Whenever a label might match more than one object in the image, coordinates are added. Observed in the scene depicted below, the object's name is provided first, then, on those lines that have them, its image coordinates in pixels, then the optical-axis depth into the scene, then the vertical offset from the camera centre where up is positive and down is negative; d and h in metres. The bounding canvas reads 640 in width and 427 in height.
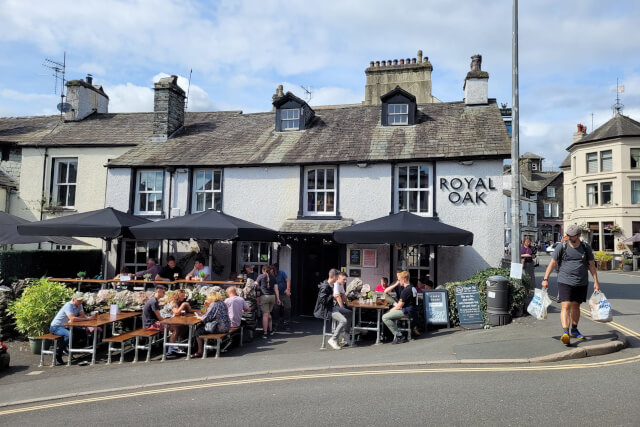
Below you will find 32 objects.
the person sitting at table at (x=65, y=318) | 9.50 -1.71
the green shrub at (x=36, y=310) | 10.41 -1.69
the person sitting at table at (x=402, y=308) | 9.26 -1.31
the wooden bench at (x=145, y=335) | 9.15 -1.99
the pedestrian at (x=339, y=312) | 9.34 -1.44
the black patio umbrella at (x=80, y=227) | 12.12 +0.35
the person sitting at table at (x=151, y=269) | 12.99 -0.81
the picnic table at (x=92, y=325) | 9.03 -1.77
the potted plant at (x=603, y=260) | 29.33 -0.59
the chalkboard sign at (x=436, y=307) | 10.05 -1.36
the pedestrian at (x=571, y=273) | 7.31 -0.39
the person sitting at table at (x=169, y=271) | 13.05 -0.87
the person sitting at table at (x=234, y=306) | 9.77 -1.41
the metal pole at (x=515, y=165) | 10.44 +2.09
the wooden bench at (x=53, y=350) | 9.17 -2.31
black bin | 9.51 -1.15
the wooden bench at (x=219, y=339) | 8.91 -2.06
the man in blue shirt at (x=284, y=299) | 12.45 -1.70
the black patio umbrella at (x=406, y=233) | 10.73 +0.35
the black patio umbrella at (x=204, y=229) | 11.36 +0.37
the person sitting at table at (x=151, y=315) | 9.76 -1.63
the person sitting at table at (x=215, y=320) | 9.20 -1.64
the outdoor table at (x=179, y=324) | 8.94 -1.74
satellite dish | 20.08 +6.10
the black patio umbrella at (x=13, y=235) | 13.23 +0.11
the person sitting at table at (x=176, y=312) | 9.58 -1.59
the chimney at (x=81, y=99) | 20.12 +6.62
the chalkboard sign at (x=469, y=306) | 9.80 -1.31
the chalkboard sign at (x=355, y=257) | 13.53 -0.34
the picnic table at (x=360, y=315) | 9.56 -1.54
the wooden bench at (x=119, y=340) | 9.13 -2.08
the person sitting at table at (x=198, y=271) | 12.25 -0.81
